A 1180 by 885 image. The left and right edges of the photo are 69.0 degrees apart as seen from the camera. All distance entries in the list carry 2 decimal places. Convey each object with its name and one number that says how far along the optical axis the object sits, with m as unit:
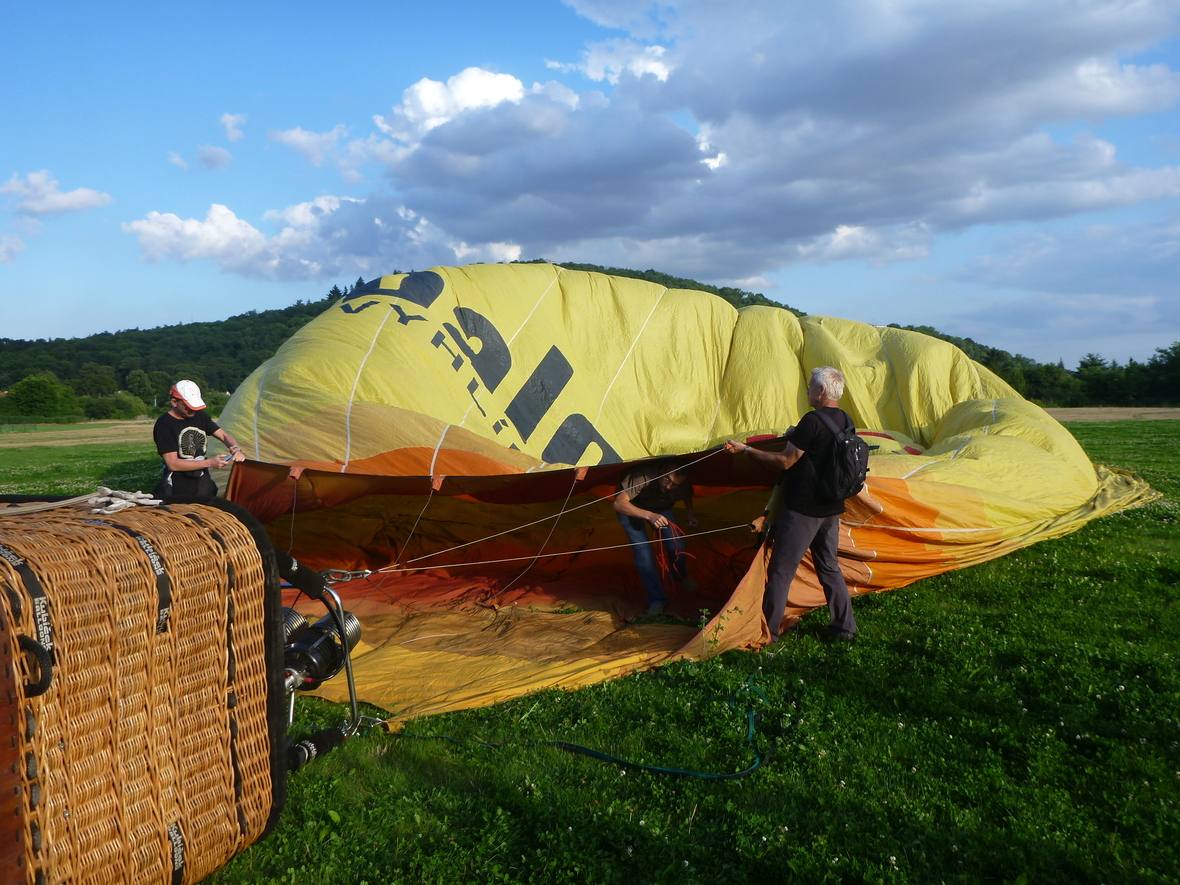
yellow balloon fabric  4.89
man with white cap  5.31
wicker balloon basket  1.98
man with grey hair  4.21
